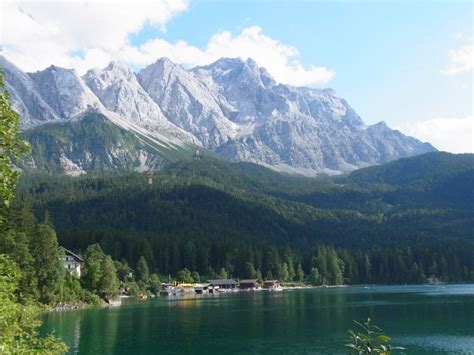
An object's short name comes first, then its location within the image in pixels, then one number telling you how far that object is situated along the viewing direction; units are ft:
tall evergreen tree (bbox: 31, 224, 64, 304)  319.47
